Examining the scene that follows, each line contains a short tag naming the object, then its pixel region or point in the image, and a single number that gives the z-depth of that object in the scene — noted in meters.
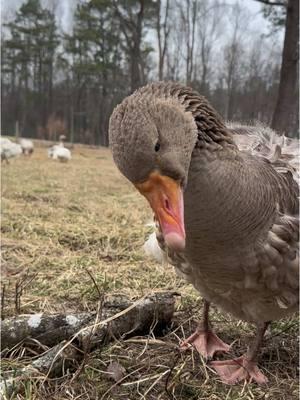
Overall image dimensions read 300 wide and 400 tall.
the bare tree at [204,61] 25.44
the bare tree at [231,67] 27.38
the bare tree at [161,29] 17.61
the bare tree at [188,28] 19.17
